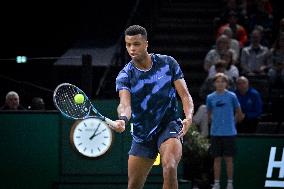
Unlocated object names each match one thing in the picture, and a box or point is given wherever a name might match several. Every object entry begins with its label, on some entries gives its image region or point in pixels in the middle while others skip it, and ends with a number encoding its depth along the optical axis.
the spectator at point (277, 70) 17.23
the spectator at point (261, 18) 19.28
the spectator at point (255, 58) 17.58
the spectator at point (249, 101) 16.03
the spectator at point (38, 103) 15.20
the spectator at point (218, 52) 17.06
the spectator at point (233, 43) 17.72
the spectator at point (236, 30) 18.53
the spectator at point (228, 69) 16.78
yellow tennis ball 10.05
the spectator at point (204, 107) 16.27
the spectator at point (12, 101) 15.03
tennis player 10.16
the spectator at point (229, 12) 19.20
